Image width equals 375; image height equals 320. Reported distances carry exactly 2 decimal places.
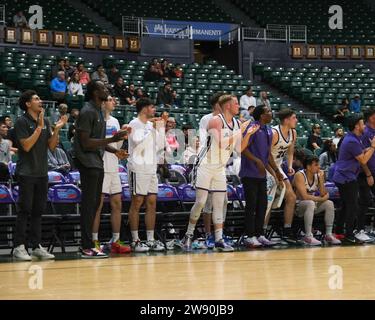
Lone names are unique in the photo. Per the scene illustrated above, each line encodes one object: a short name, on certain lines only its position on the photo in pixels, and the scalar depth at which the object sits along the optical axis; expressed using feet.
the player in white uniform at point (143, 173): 29.53
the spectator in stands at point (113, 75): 66.03
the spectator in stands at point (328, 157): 44.29
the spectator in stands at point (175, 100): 63.77
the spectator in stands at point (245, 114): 53.88
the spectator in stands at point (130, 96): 59.90
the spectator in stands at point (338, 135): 50.49
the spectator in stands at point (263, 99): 64.28
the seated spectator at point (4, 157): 31.24
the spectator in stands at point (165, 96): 63.00
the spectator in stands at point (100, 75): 62.08
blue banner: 85.05
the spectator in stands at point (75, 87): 58.34
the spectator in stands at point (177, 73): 72.95
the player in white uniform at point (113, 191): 28.58
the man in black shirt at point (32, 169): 26.27
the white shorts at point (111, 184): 29.12
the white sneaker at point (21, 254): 25.67
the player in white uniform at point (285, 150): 32.63
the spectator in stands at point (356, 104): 72.23
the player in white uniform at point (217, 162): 29.91
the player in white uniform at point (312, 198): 33.24
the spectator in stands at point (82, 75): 61.72
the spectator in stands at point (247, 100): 64.23
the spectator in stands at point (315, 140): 51.58
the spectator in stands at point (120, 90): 61.31
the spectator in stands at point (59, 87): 58.18
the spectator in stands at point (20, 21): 74.20
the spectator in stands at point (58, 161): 34.94
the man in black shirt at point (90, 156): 26.48
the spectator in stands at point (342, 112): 70.85
